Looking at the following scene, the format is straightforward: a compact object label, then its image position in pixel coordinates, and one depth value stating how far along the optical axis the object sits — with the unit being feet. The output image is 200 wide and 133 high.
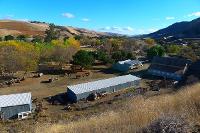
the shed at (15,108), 64.39
